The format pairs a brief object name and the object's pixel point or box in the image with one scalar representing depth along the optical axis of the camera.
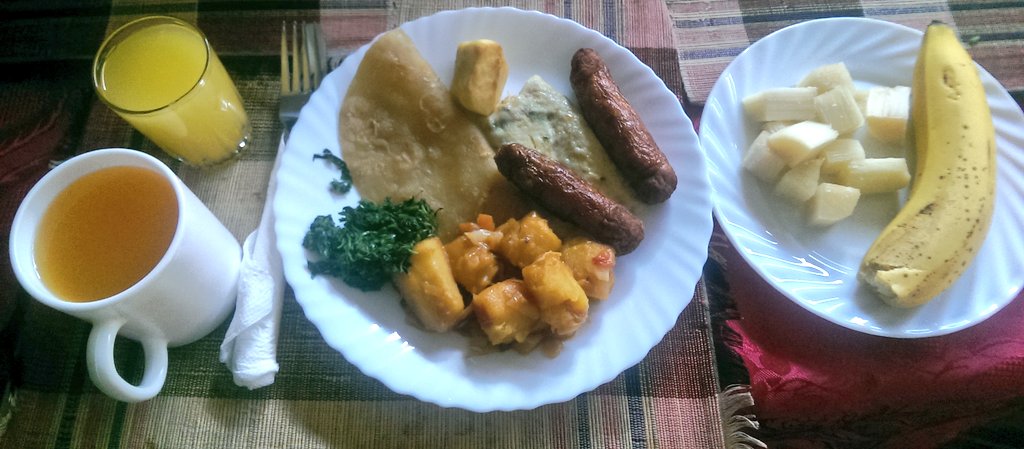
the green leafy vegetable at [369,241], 0.33
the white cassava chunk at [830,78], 0.42
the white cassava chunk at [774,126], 0.41
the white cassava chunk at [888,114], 0.41
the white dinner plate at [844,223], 0.36
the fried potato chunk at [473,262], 0.33
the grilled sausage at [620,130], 0.36
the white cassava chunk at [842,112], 0.41
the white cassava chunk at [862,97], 0.42
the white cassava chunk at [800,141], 0.39
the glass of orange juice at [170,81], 0.35
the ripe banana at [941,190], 0.35
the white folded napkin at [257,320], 0.32
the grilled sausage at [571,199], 0.35
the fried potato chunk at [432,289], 0.32
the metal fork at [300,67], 0.39
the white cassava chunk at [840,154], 0.40
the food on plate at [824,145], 0.39
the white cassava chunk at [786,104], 0.41
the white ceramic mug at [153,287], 0.27
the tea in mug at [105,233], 0.29
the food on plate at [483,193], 0.33
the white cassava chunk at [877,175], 0.39
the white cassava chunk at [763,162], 0.40
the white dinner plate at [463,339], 0.32
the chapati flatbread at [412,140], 0.38
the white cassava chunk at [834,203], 0.38
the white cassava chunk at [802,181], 0.39
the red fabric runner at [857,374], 0.35
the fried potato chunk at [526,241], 0.33
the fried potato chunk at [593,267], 0.33
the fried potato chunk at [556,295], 0.31
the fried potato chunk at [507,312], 0.32
